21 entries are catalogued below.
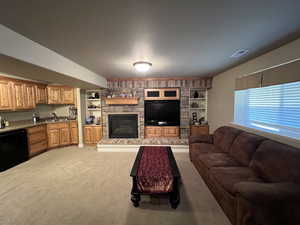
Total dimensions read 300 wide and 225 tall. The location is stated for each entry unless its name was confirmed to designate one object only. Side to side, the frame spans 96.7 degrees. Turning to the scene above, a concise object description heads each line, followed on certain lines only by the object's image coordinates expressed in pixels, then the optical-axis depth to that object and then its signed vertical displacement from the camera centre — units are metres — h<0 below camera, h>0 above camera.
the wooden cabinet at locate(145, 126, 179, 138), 5.05 -0.99
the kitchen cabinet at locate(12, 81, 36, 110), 3.66 +0.31
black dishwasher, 3.16 -1.08
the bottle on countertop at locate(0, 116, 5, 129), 3.54 -0.47
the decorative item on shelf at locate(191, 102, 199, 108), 5.16 -0.01
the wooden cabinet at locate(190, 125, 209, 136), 4.92 -0.90
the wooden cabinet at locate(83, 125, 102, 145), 4.98 -1.07
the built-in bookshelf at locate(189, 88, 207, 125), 5.13 -0.01
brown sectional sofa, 1.32 -0.99
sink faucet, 4.99 -0.41
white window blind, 2.08 -0.08
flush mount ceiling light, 2.76 +0.84
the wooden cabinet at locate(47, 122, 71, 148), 4.45 -0.99
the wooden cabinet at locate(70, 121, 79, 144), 4.83 -0.96
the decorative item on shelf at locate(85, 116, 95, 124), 5.09 -0.56
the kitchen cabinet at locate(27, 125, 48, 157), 3.81 -1.02
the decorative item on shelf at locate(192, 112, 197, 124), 5.14 -0.49
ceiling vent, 2.26 +0.93
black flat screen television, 5.01 -0.27
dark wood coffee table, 1.99 -1.16
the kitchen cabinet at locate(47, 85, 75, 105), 4.62 +0.38
